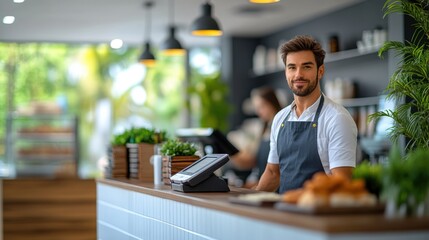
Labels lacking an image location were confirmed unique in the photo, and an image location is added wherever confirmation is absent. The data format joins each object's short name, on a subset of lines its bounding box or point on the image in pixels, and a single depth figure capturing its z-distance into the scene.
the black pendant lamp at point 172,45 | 9.42
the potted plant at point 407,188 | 2.92
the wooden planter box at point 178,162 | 5.18
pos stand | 4.52
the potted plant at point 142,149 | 6.09
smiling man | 4.31
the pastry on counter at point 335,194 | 2.99
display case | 11.34
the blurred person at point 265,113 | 7.06
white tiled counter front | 2.79
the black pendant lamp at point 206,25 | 7.80
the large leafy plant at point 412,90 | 5.84
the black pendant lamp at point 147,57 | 10.03
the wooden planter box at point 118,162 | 6.36
